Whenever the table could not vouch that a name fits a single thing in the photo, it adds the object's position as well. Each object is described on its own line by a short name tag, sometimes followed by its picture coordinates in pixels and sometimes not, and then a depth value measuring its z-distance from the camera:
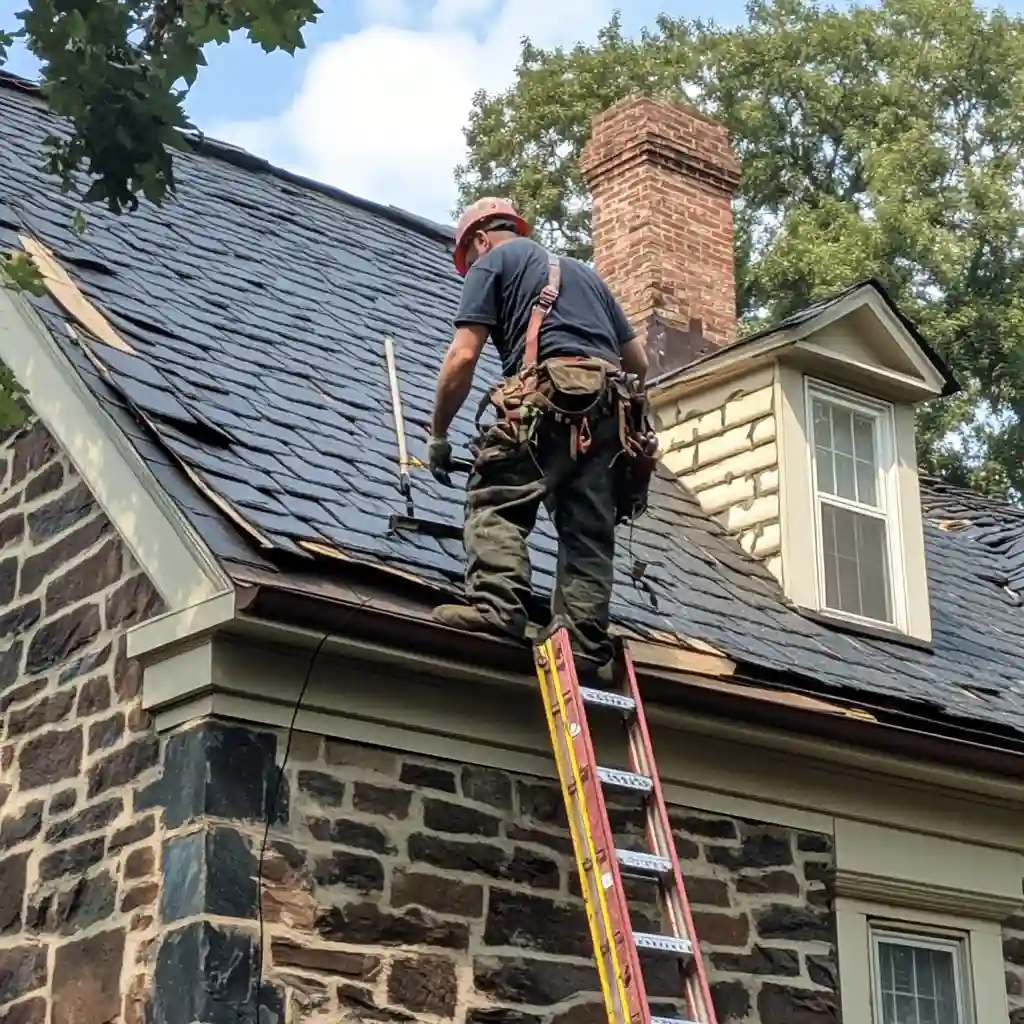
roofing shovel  7.90
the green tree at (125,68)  6.80
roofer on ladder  7.23
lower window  8.75
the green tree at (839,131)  24.80
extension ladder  6.33
